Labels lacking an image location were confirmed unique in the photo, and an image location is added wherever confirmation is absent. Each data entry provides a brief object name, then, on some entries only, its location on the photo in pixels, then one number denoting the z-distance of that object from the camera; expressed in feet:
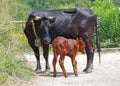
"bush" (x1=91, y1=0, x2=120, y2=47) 71.46
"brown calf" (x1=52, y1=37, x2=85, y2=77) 38.91
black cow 40.17
